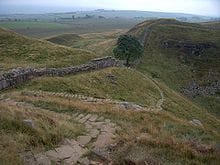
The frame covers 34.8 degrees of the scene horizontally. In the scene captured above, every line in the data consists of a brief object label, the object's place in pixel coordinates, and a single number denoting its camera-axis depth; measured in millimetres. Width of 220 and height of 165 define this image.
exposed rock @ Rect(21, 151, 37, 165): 13547
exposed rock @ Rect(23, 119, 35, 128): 16198
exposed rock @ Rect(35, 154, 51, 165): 13789
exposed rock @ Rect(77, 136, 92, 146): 16836
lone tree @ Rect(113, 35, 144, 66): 78000
